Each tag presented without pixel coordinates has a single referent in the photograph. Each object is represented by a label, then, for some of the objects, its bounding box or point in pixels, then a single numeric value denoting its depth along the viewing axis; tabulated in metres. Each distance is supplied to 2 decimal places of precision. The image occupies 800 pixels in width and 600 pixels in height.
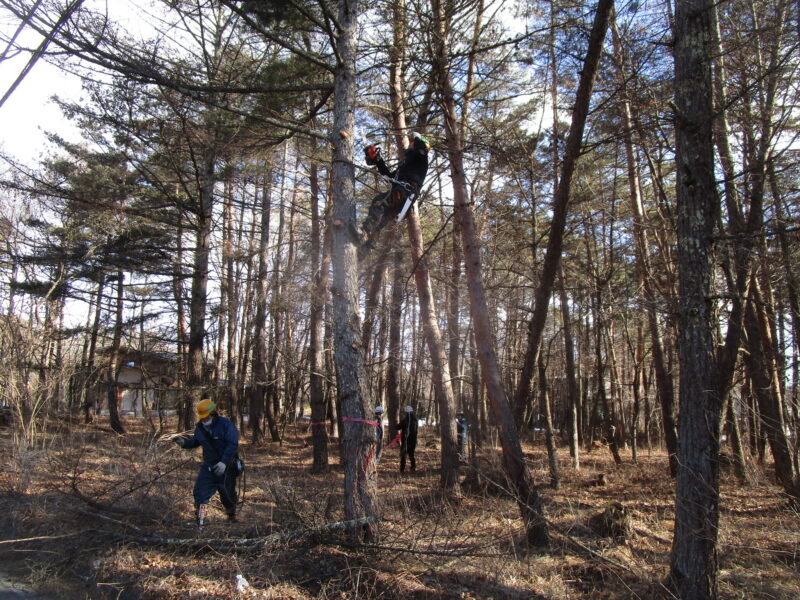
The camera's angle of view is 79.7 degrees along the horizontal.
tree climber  6.26
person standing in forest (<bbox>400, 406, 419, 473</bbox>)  12.05
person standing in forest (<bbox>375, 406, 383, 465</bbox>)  10.10
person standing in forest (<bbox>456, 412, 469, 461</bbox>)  12.27
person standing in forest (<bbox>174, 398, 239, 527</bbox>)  5.90
